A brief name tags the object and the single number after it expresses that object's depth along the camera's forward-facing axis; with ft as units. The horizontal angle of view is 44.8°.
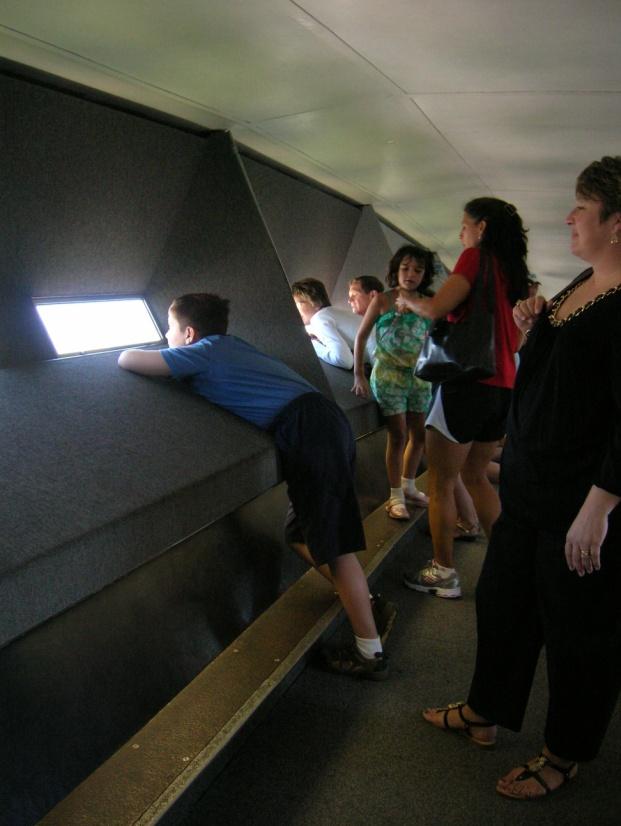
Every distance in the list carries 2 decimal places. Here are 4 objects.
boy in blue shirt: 9.31
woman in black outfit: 6.24
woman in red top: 10.20
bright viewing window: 11.49
